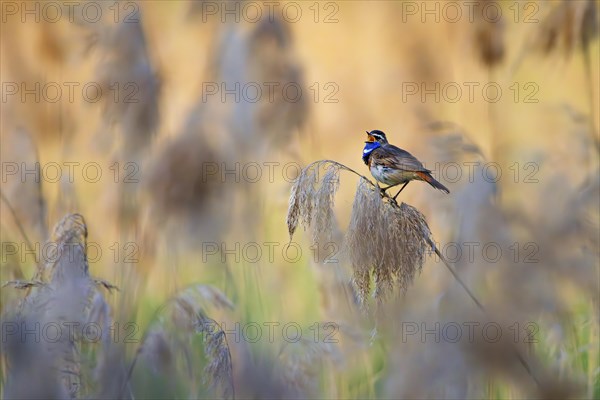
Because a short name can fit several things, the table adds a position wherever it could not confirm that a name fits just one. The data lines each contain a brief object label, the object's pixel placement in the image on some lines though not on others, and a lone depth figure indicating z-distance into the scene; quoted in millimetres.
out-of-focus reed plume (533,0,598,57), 9539
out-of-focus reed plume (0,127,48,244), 8609
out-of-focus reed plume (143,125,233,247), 9211
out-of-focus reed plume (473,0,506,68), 9727
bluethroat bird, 7059
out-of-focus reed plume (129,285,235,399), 6402
